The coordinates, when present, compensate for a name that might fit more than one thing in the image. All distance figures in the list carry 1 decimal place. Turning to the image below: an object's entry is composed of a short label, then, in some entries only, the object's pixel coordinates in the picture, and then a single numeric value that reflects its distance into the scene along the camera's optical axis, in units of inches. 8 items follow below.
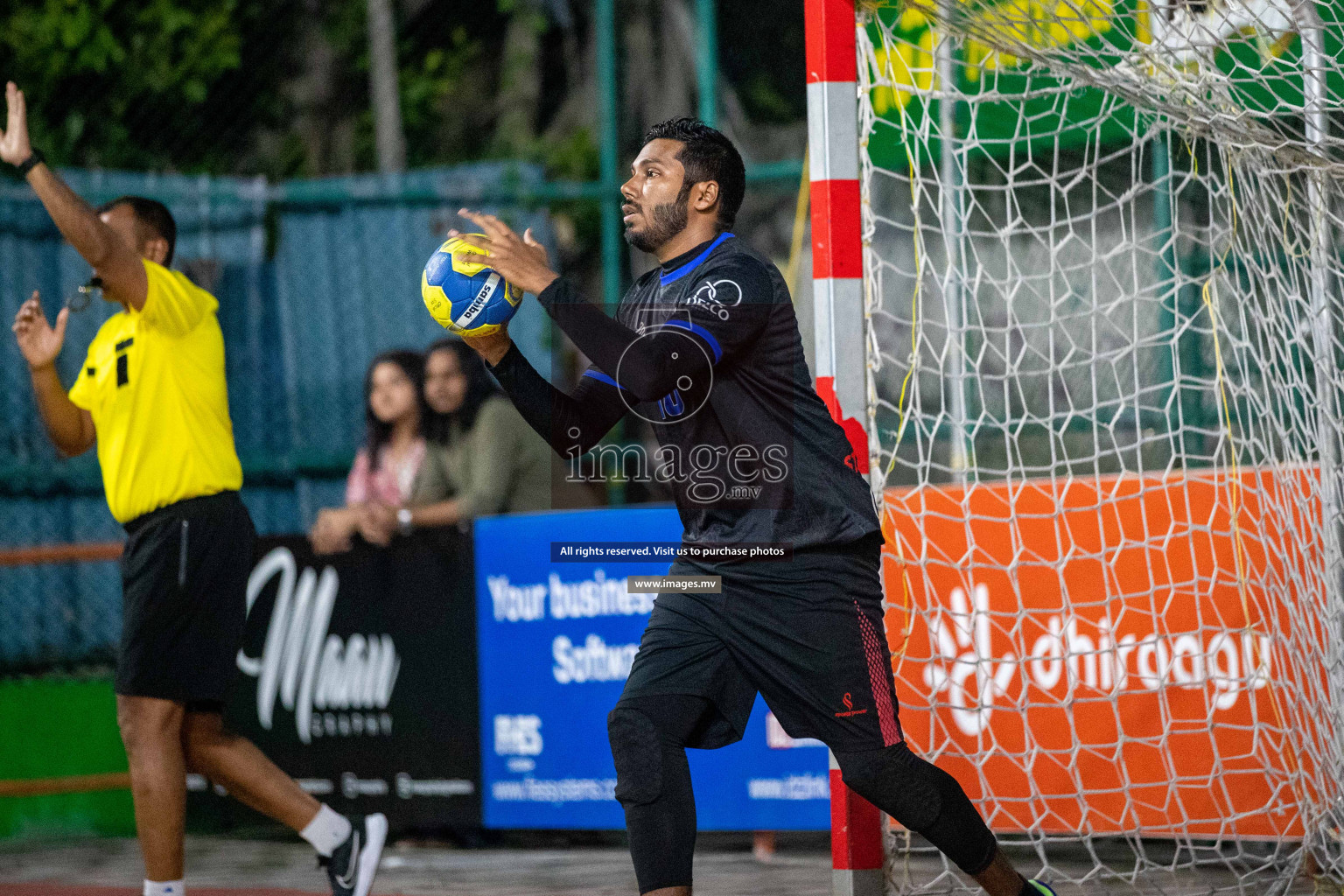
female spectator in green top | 594.5
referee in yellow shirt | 400.2
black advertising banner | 572.7
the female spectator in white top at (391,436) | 611.2
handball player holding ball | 305.3
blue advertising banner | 515.2
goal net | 420.5
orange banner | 441.1
